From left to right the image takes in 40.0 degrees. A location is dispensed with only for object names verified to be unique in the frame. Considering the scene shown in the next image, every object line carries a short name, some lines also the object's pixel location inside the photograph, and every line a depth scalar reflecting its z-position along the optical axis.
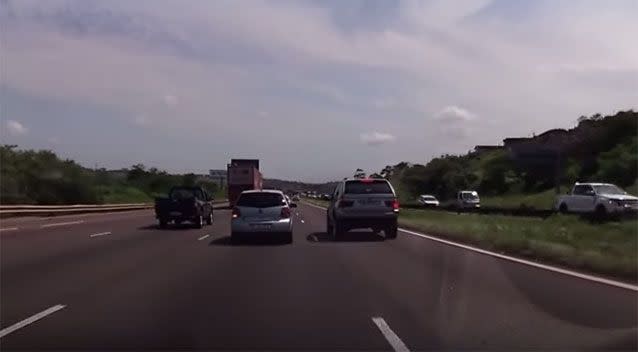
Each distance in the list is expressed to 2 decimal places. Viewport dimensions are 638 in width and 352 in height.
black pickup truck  36.62
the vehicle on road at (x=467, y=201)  59.99
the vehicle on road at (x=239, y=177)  68.94
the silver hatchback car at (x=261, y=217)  26.03
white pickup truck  36.84
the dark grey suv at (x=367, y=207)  28.22
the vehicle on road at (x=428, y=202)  67.69
